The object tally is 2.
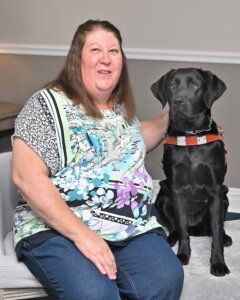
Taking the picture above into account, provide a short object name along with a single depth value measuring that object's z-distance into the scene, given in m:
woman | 1.57
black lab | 1.92
